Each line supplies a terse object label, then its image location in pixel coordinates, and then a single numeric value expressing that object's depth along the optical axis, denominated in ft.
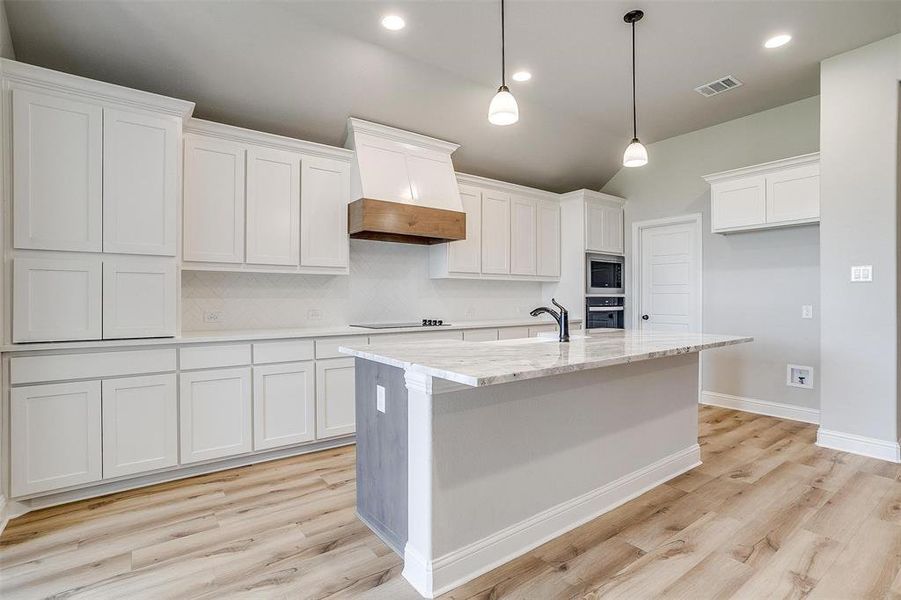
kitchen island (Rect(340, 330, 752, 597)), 6.07
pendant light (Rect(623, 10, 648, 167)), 9.67
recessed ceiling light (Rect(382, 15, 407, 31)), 9.94
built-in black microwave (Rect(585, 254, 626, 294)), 17.87
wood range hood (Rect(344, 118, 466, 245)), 12.55
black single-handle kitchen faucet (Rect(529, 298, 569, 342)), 8.82
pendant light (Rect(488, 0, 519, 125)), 7.77
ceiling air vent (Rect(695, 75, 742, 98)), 12.93
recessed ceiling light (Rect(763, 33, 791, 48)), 10.87
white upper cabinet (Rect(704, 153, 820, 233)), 13.02
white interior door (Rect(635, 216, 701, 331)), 16.75
